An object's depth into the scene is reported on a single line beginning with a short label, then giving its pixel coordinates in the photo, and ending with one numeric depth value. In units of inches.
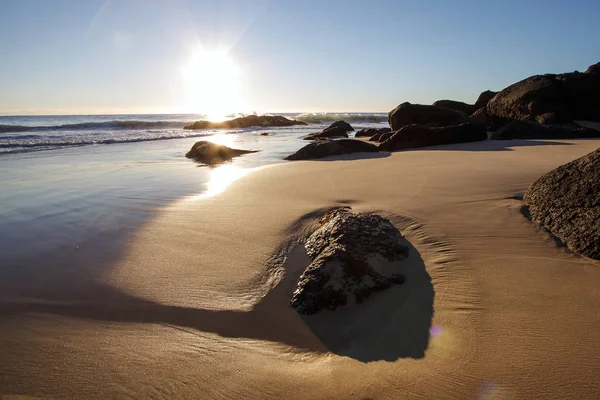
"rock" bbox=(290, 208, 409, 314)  87.6
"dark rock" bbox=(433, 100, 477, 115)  724.7
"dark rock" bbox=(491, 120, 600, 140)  393.7
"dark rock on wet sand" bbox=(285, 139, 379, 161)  353.4
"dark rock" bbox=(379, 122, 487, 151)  408.5
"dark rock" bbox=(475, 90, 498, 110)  735.7
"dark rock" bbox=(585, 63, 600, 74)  584.4
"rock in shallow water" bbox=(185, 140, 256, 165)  383.9
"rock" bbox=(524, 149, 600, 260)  96.7
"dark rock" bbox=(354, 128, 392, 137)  687.7
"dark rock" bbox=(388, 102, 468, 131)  578.9
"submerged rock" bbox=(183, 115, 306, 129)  1226.0
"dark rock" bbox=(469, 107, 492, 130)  566.6
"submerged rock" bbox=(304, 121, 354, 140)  649.4
